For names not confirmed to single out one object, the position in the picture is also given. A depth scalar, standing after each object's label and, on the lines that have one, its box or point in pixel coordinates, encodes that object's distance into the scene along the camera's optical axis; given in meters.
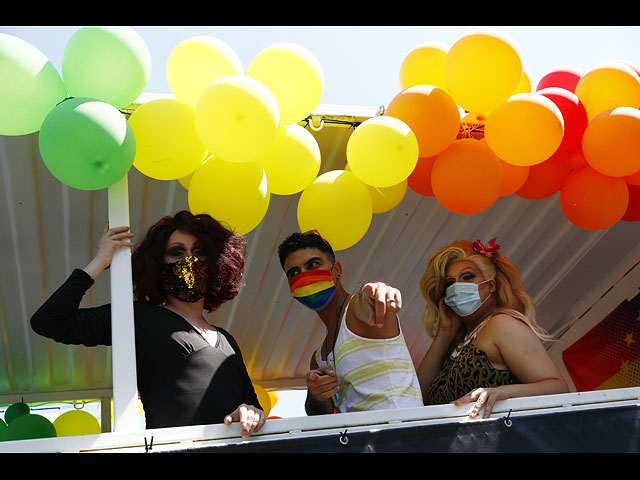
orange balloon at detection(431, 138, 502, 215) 3.84
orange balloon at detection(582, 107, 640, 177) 3.82
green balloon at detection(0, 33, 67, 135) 3.22
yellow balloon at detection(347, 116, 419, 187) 3.66
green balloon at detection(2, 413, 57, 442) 5.31
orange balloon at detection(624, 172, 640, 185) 4.15
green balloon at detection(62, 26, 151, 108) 3.34
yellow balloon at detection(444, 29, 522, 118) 3.76
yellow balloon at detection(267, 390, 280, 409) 6.33
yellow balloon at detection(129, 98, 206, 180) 3.49
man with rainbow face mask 3.29
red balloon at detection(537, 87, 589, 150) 4.00
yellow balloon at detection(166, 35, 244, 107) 3.59
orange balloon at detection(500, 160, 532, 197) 4.09
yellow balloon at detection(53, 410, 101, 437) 5.78
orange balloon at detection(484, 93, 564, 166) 3.75
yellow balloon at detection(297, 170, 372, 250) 3.89
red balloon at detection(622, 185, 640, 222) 4.36
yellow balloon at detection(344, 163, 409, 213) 4.10
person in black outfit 3.22
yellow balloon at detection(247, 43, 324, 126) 3.63
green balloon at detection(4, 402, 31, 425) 5.93
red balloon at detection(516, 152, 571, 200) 4.20
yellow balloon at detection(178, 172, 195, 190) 3.91
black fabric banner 2.93
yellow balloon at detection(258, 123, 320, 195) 3.76
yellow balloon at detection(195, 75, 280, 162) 3.30
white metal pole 2.98
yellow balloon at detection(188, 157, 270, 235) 3.64
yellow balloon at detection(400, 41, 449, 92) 4.09
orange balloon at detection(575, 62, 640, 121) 4.02
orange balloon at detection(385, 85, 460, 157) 3.77
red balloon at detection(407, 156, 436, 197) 4.12
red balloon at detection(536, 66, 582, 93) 4.28
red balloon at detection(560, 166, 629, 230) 4.07
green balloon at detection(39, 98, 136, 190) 3.14
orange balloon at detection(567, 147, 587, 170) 4.17
